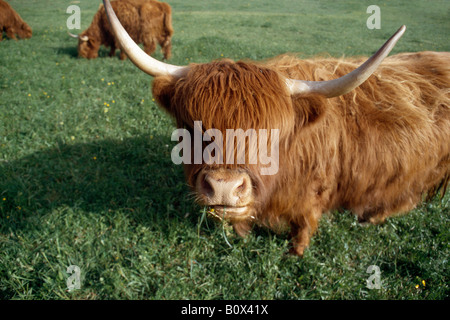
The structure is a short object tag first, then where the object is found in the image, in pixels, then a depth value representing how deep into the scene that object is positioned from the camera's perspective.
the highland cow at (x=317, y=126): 1.87
